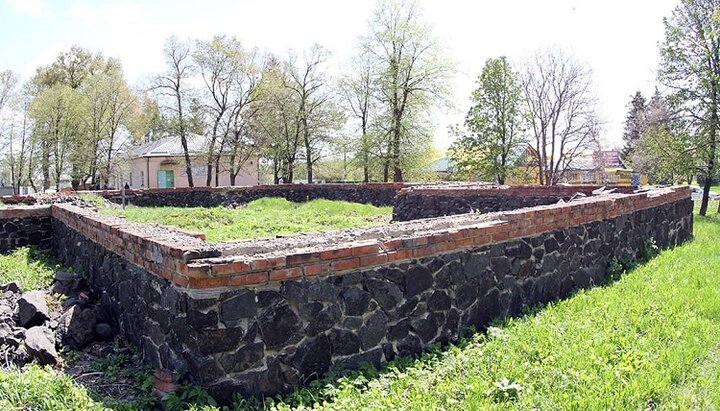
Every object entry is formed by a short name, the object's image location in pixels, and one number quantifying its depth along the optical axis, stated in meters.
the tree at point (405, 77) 27.31
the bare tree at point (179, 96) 30.22
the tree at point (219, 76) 30.41
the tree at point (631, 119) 45.12
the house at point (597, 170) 35.69
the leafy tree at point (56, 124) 29.51
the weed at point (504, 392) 3.32
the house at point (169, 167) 33.97
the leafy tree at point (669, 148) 18.31
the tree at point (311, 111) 30.27
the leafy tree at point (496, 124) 28.09
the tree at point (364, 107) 28.86
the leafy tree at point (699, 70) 17.80
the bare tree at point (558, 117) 30.62
